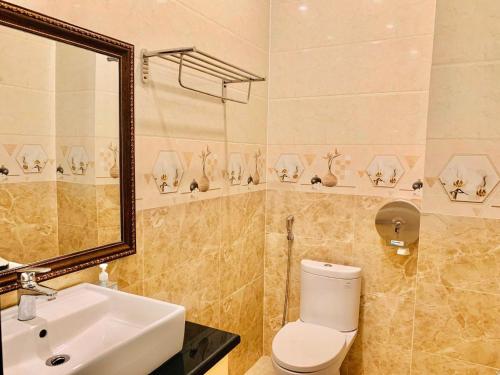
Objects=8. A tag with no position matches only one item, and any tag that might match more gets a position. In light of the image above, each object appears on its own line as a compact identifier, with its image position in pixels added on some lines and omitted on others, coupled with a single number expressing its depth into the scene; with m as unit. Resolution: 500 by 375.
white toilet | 1.92
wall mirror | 1.07
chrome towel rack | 1.45
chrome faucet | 0.97
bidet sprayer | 2.45
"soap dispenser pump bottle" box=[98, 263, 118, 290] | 1.32
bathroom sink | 0.95
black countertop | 1.12
